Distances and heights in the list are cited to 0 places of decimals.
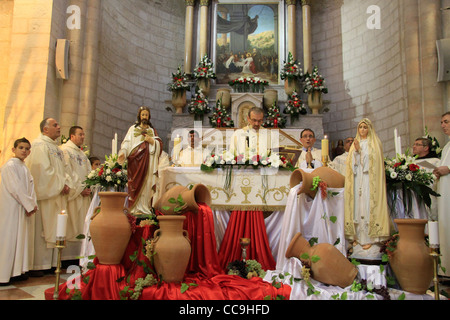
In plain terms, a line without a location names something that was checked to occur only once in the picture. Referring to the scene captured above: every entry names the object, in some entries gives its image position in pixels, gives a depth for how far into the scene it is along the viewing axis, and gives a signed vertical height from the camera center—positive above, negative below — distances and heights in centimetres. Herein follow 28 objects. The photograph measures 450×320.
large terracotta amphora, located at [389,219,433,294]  394 -52
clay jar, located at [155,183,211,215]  445 +4
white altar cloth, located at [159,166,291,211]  514 +24
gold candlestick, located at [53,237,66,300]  361 -56
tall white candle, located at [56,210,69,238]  360 -23
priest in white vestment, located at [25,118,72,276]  584 +18
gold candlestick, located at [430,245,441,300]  354 -53
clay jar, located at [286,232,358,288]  405 -63
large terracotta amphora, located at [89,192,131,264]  402 -29
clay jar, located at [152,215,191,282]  390 -46
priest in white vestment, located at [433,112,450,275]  514 +10
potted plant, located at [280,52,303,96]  1106 +360
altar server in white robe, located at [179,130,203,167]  675 +89
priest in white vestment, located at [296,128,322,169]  595 +86
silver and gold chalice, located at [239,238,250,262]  468 -47
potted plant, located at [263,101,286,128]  1027 +220
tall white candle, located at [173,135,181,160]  606 +86
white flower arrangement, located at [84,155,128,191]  507 +34
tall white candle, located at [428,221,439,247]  359 -25
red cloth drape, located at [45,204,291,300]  380 -79
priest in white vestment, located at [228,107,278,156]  584 +101
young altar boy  510 -14
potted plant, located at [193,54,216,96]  1124 +362
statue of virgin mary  438 +10
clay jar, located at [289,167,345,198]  461 +32
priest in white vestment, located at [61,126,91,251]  637 +27
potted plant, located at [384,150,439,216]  464 +30
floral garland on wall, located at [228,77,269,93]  1112 +336
